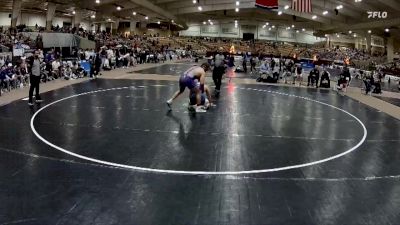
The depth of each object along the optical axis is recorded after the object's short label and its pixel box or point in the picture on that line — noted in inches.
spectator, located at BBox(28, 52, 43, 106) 540.6
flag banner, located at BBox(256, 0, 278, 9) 1151.0
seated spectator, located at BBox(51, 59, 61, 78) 841.6
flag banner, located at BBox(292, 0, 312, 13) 1250.6
